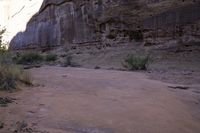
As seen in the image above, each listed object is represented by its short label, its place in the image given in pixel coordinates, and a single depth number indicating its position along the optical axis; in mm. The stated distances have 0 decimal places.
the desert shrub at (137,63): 7434
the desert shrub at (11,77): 3619
